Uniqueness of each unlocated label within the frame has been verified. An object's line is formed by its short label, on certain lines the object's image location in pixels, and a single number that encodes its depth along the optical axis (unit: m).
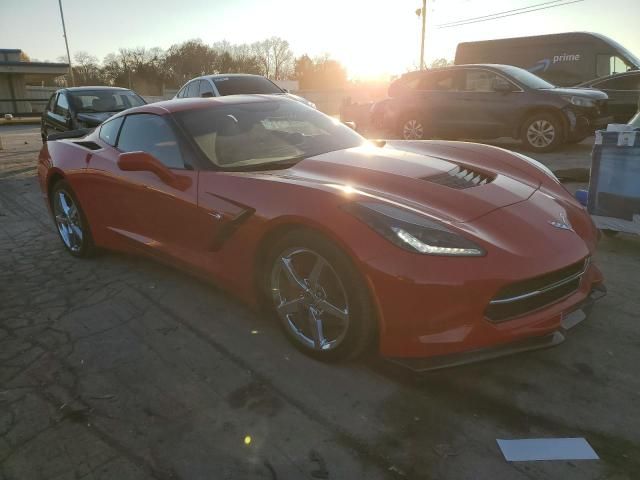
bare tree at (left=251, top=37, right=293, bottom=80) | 93.25
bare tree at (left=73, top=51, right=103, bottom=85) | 65.06
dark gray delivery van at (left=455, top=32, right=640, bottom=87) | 12.43
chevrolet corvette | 2.27
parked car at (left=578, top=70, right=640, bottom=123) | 10.57
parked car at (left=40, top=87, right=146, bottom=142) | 10.40
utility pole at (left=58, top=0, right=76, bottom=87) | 41.53
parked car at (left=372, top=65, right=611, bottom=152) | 9.05
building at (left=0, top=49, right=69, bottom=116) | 32.88
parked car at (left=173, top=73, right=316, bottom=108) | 10.85
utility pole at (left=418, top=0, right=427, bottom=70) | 36.72
